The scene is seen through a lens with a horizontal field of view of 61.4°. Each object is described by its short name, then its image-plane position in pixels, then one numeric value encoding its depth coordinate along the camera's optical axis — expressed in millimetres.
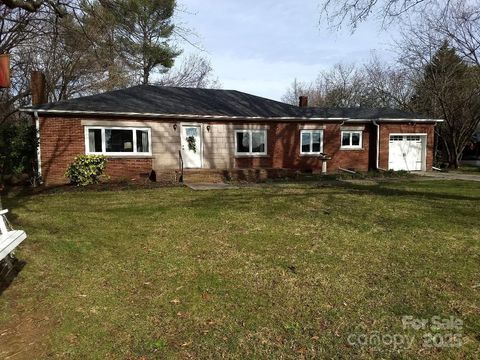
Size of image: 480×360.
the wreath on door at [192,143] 18194
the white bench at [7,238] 4591
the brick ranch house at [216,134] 15883
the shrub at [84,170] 14805
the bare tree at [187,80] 37281
